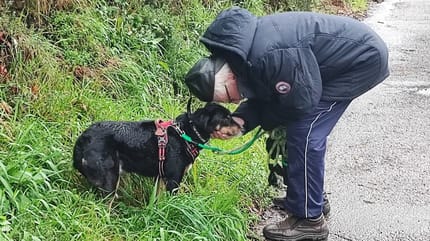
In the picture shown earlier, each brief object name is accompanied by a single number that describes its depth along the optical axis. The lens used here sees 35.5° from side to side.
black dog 4.29
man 3.76
